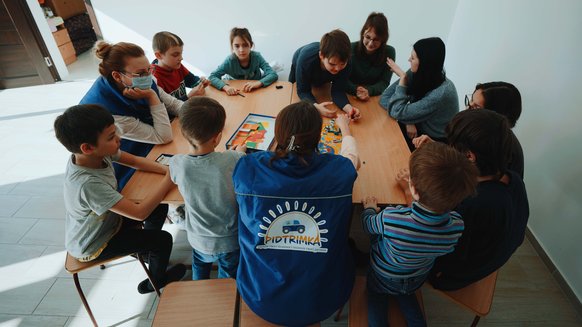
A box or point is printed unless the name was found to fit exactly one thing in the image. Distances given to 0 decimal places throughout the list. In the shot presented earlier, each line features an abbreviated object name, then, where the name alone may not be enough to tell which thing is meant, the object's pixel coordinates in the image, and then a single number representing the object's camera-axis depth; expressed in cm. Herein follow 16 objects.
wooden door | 378
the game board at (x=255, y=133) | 171
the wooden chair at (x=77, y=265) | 144
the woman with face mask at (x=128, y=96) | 170
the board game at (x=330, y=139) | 169
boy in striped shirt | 105
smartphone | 166
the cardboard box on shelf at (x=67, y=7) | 474
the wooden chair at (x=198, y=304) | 123
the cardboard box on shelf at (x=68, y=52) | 468
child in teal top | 240
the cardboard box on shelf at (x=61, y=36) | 451
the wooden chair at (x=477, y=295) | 132
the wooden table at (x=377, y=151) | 147
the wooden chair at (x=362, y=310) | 128
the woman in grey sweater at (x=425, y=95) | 191
